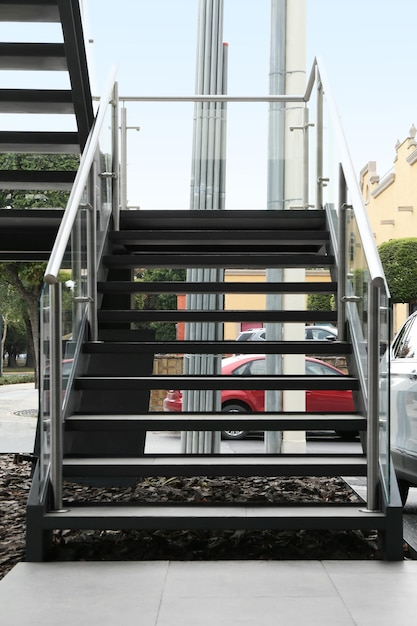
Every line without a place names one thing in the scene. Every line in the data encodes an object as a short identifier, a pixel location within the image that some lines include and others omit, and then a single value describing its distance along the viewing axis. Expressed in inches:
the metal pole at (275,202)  368.8
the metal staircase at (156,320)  199.0
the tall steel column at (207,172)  361.1
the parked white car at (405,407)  263.3
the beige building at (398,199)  1429.6
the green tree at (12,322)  1378.0
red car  523.8
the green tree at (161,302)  794.2
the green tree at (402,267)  1067.8
